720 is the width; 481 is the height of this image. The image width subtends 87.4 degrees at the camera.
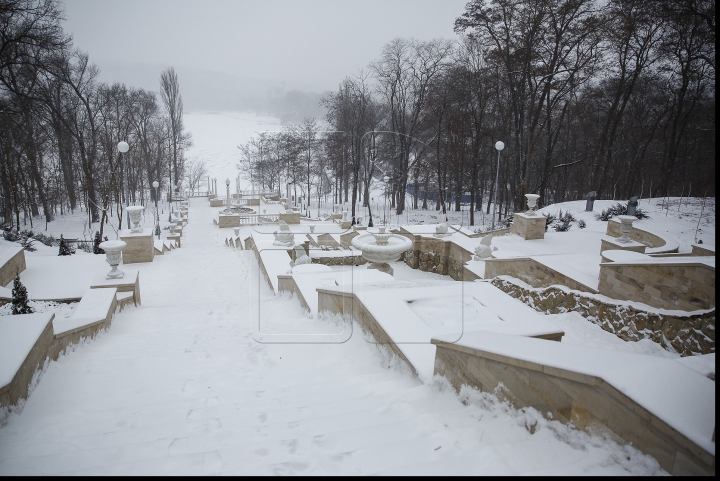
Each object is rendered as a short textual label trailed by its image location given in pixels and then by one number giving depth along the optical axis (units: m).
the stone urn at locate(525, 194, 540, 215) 11.85
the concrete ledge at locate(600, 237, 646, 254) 7.79
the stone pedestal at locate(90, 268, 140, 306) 7.00
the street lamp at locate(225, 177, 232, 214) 22.38
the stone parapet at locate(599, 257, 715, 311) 4.86
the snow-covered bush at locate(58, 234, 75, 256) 10.15
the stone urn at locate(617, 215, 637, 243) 7.84
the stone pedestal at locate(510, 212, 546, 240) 11.91
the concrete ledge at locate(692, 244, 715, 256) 6.06
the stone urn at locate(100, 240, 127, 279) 7.21
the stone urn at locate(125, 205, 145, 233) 10.67
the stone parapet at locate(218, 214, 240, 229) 21.58
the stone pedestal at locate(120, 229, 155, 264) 11.17
